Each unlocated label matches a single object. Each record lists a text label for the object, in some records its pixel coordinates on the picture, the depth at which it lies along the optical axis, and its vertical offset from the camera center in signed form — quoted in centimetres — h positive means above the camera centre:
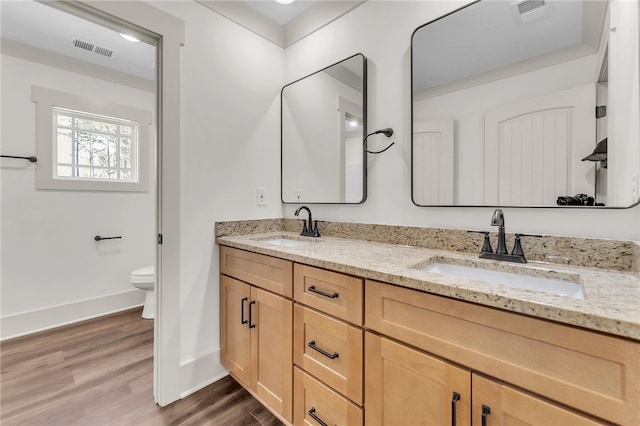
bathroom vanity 60 -38
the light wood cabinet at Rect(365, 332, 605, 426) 67 -51
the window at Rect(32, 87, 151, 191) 242 +65
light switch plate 201 +10
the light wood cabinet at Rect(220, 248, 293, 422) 129 -64
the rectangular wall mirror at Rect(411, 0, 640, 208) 99 +44
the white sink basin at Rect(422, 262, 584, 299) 94 -26
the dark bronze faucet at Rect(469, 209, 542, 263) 110 -16
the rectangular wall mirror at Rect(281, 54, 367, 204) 172 +51
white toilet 255 -68
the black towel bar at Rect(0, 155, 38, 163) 226 +42
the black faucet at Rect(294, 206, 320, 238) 183 -13
